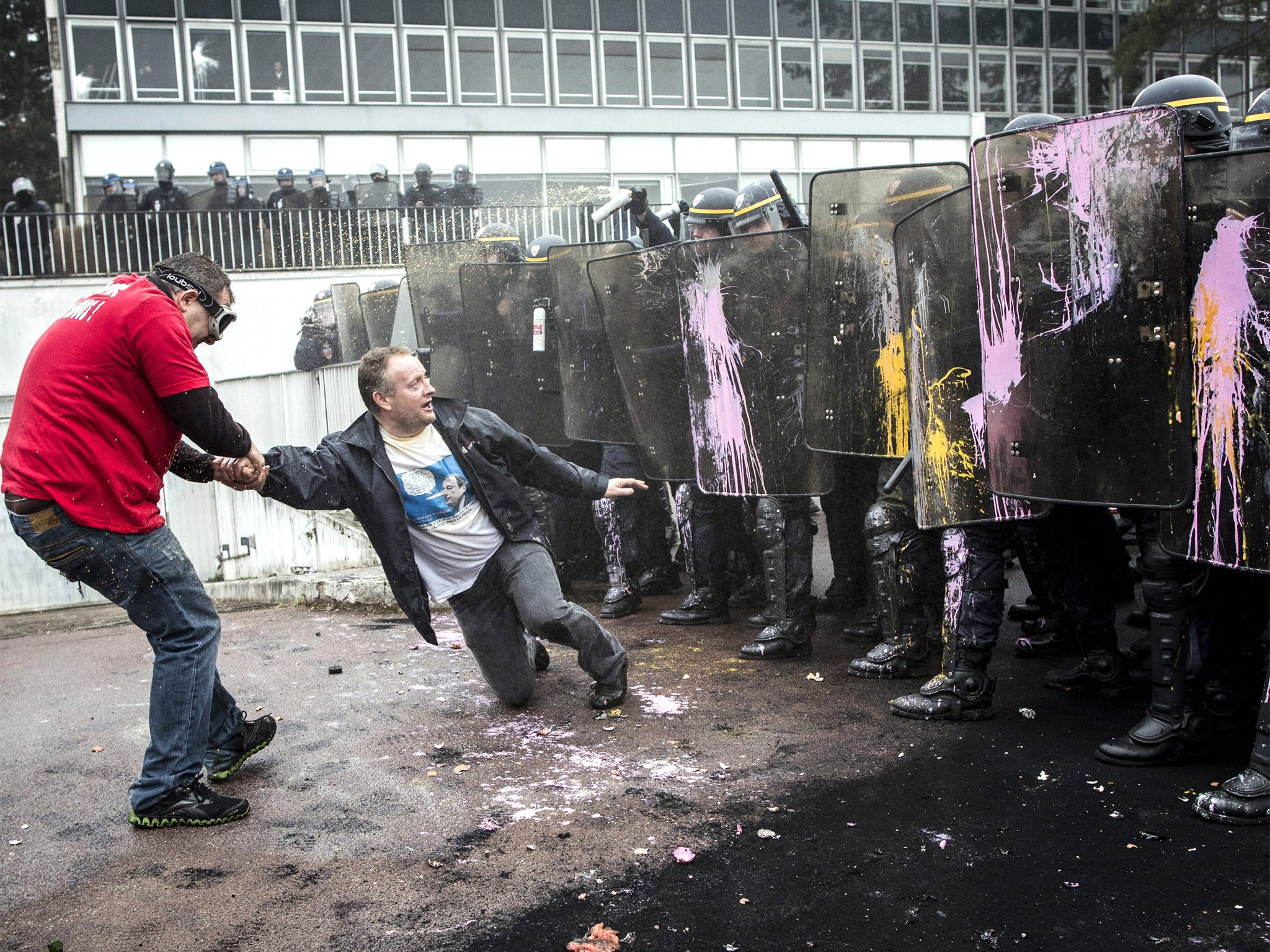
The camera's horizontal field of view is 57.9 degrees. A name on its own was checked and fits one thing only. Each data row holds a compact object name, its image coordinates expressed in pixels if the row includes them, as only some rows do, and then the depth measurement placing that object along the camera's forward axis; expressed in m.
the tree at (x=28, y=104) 31.78
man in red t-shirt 3.33
